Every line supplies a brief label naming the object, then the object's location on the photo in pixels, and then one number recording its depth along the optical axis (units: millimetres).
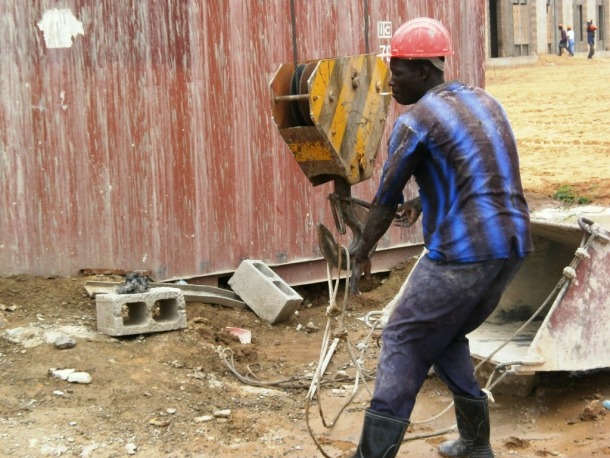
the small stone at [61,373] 6422
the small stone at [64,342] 6781
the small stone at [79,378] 6406
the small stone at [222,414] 6262
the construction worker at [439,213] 4648
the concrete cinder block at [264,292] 8462
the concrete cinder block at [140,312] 7105
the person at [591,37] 40875
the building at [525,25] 40656
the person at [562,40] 41625
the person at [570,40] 41400
